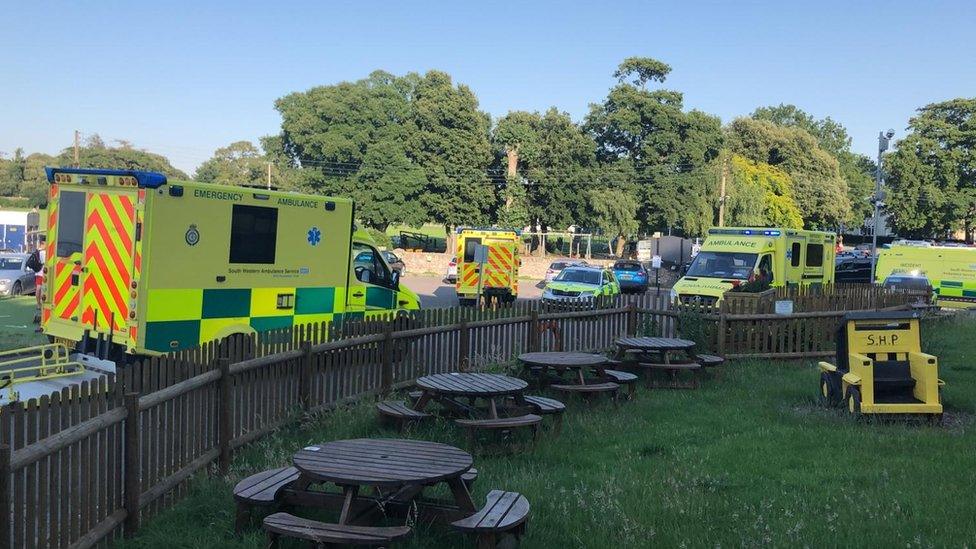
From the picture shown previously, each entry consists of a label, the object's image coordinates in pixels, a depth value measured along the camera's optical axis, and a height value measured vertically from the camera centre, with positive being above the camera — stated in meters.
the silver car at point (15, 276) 26.86 -1.52
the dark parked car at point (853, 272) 33.34 +0.21
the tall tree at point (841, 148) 92.98 +17.35
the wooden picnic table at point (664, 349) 11.60 -1.19
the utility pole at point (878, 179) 23.27 +3.04
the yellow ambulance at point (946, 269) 26.11 +0.42
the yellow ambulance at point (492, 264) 26.75 -0.23
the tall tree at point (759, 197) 58.53 +5.68
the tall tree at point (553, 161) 54.31 +6.56
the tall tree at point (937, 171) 69.12 +9.44
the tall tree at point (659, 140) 55.44 +8.62
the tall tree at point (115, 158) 80.31 +7.96
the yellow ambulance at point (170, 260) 9.67 -0.26
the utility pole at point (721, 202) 53.46 +4.46
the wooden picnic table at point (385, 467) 4.81 -1.32
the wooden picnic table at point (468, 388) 7.94 -1.31
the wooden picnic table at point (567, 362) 9.96 -1.23
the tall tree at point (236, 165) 80.75 +8.47
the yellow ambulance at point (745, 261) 20.06 +0.28
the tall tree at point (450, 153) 52.62 +6.53
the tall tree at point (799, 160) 70.62 +9.90
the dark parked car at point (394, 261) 38.94 -0.46
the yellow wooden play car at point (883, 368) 9.19 -1.04
